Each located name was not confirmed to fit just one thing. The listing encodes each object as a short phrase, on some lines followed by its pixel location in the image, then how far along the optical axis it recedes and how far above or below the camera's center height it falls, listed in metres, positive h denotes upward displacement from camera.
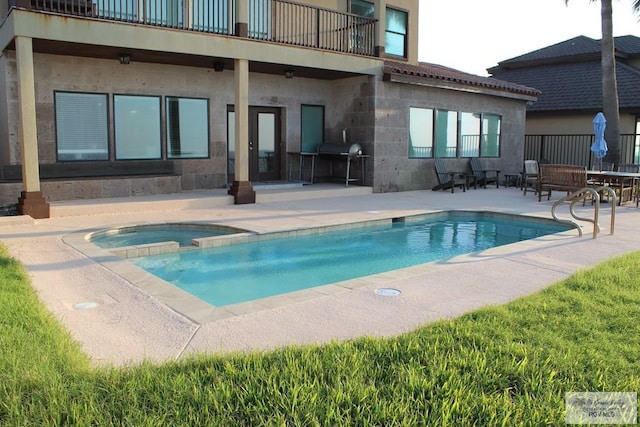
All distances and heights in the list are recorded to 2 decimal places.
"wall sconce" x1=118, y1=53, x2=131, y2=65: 12.62 +2.35
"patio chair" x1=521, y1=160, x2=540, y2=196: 16.61 -0.40
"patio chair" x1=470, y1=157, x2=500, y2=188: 18.78 -0.48
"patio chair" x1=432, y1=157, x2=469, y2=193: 17.42 -0.60
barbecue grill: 15.97 +0.19
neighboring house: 22.64 +3.60
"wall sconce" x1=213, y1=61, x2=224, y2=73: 14.13 +2.44
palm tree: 18.45 +2.65
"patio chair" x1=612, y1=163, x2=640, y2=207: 14.08 -0.70
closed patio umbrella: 15.48 +0.66
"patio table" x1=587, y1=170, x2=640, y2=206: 13.78 -0.52
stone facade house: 11.62 +1.71
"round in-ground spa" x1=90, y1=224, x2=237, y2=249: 9.20 -1.35
